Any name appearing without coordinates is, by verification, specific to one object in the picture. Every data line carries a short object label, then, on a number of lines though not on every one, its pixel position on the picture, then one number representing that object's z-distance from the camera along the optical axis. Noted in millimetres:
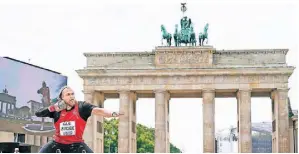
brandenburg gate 61750
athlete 6977
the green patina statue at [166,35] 64250
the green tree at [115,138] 94938
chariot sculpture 64062
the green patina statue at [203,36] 64250
